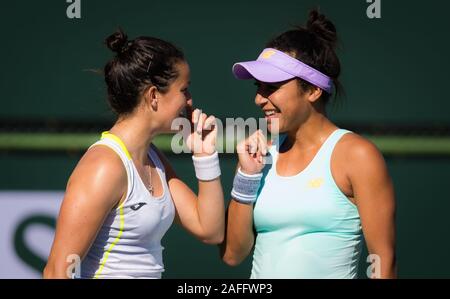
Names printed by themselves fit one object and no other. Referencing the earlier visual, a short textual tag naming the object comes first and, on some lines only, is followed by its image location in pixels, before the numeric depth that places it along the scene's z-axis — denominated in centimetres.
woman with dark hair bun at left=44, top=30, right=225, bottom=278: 533
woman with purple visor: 565
